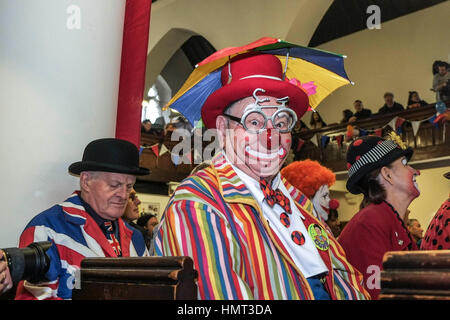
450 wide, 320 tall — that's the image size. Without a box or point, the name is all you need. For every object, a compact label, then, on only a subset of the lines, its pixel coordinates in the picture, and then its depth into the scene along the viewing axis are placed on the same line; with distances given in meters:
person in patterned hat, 2.81
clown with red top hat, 1.69
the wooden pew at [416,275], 0.93
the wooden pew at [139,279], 1.21
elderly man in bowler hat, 2.44
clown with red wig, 3.96
